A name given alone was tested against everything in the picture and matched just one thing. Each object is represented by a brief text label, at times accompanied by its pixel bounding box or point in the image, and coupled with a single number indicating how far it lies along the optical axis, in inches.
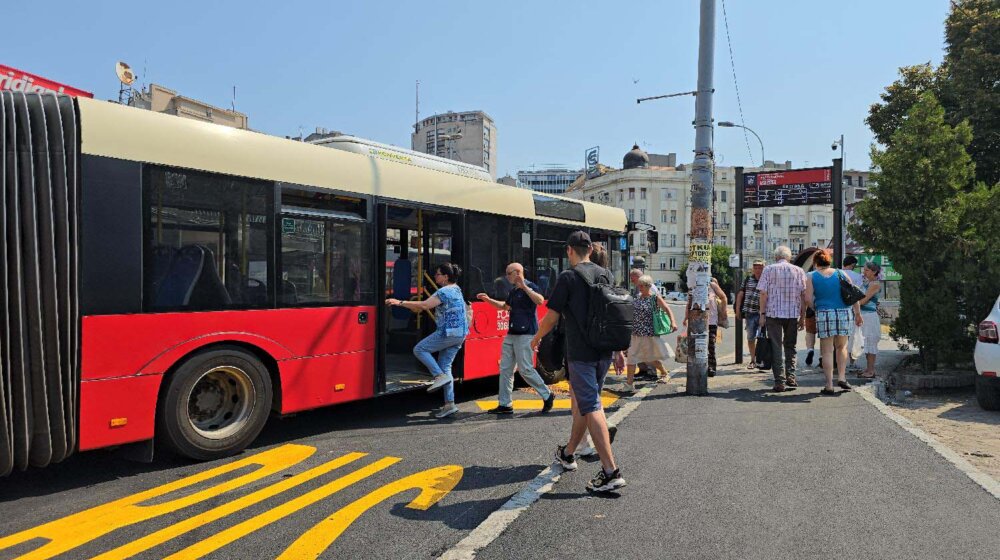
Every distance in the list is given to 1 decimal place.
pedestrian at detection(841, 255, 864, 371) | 409.4
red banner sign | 394.9
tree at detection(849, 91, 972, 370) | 370.3
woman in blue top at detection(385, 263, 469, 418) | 279.1
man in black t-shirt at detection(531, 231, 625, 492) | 180.7
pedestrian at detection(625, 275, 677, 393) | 360.8
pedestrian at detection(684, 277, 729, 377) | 406.9
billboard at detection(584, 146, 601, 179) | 4458.4
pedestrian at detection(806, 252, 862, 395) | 329.1
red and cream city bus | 171.2
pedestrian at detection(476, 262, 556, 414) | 283.9
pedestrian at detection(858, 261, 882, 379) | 383.6
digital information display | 577.0
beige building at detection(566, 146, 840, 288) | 3567.9
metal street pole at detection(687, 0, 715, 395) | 339.6
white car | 288.0
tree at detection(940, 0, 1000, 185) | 556.4
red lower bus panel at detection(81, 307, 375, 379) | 183.6
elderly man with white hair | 339.3
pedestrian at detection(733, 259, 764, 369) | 427.2
